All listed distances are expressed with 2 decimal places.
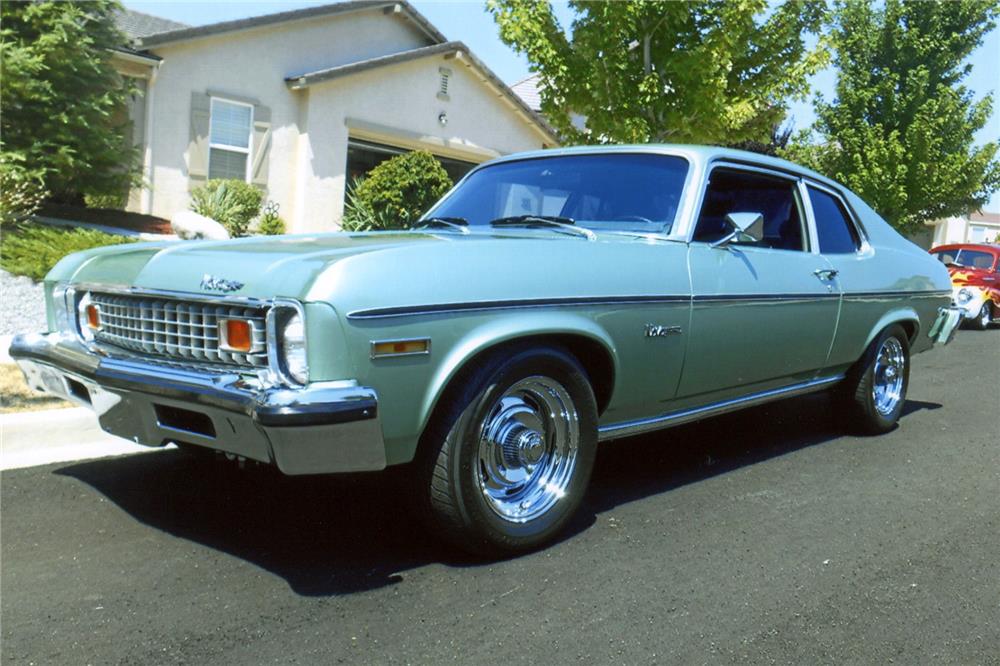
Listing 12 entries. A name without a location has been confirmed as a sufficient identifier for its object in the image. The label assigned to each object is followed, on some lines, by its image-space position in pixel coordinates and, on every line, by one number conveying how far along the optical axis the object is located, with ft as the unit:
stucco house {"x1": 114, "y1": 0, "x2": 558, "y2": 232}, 44.57
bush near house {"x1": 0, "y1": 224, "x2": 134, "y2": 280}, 25.30
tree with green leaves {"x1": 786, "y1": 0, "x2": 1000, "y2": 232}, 62.03
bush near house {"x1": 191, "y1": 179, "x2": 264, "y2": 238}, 42.60
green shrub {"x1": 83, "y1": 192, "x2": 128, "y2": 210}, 35.19
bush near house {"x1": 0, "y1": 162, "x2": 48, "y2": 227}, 29.35
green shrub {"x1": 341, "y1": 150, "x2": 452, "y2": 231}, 45.24
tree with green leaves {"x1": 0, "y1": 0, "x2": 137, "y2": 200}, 30.73
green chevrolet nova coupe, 9.14
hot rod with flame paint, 50.11
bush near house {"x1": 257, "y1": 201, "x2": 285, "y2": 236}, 44.86
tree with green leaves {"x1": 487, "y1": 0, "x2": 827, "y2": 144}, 37.17
